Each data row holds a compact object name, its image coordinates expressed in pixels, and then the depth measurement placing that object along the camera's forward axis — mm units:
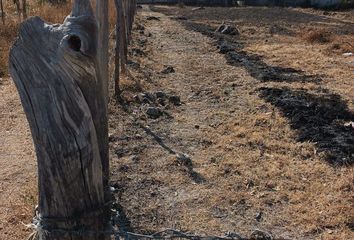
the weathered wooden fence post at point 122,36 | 7421
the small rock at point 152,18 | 16325
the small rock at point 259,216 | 4234
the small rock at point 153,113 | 6668
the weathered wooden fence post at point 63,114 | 1927
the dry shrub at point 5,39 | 8703
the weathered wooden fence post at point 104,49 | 3270
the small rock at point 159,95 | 7470
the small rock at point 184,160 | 5270
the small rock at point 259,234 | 3580
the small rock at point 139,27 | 13574
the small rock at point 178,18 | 17312
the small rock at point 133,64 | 9050
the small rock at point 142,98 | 7152
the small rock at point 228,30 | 13758
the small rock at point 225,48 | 11016
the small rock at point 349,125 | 6207
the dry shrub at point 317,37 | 12223
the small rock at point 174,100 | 7306
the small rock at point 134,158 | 5295
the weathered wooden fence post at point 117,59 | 6984
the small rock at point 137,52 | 10167
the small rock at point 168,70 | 9133
